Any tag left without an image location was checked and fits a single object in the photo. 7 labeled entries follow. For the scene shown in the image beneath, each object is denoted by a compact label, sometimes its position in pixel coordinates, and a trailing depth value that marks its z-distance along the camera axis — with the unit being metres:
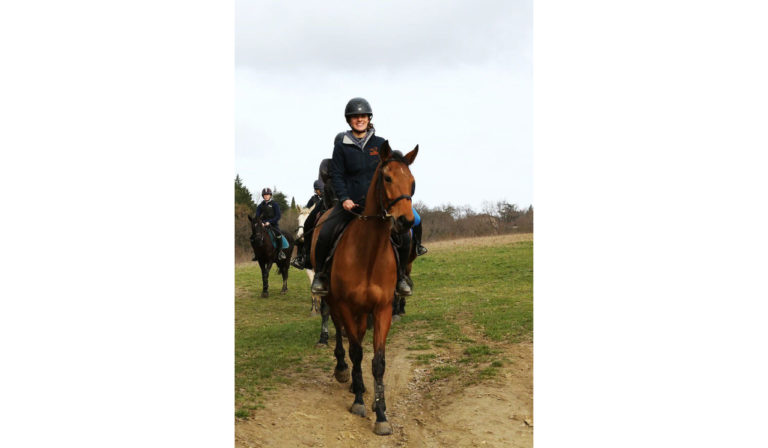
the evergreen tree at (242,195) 48.75
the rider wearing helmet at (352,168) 7.18
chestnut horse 6.30
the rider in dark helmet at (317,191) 12.08
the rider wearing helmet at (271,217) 17.84
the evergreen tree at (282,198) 49.81
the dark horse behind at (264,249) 17.73
